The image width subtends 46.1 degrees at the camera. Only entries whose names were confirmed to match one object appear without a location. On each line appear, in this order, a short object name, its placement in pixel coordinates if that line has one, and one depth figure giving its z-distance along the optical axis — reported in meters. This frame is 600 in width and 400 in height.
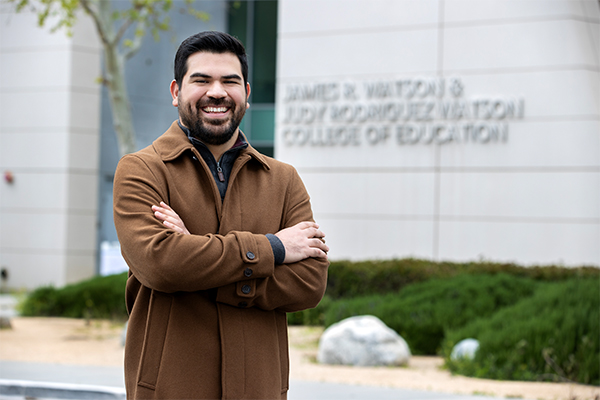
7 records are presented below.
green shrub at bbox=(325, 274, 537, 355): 9.86
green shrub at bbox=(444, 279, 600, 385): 7.82
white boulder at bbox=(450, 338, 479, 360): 8.51
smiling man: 2.61
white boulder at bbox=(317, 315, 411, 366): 8.87
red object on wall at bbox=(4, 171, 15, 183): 16.58
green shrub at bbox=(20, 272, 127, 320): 13.01
